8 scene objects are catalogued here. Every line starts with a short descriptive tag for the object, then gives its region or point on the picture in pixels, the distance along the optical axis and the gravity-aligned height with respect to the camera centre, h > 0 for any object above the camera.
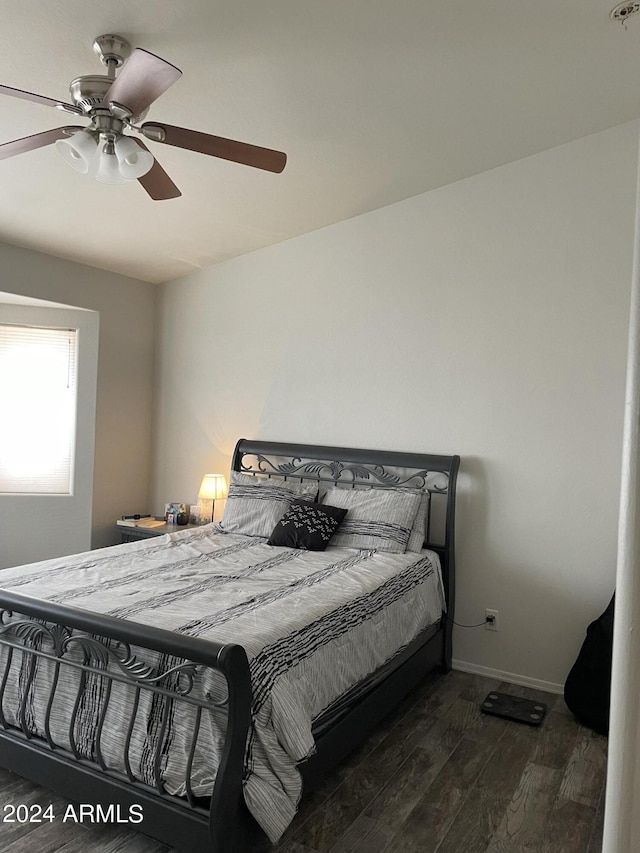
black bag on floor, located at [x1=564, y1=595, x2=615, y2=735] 2.96 -1.15
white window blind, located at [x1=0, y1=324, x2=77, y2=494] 4.45 +0.02
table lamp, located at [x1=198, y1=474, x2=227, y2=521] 4.47 -0.50
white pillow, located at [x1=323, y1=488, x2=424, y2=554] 3.52 -0.52
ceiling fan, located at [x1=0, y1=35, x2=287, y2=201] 1.96 +0.93
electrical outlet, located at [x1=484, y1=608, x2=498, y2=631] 3.60 -1.05
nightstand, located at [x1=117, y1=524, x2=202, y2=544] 4.38 -0.79
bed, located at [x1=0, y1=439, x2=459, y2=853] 1.89 -0.87
